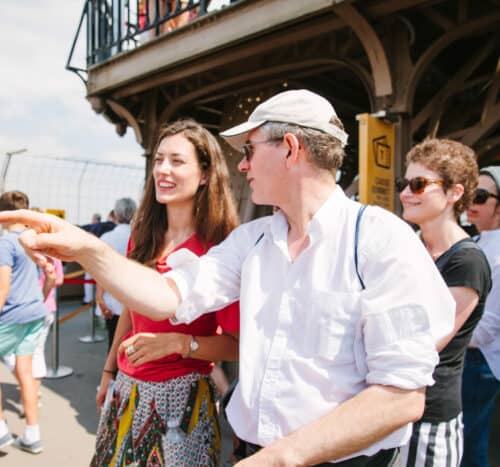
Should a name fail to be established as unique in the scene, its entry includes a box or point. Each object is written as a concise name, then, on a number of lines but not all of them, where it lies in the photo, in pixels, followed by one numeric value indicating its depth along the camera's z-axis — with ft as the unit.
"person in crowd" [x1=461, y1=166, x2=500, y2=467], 7.15
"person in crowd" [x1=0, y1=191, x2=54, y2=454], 10.93
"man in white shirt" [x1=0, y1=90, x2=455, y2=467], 3.01
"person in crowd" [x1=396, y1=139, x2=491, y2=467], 5.23
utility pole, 27.37
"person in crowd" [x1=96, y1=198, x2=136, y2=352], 13.65
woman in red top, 4.75
